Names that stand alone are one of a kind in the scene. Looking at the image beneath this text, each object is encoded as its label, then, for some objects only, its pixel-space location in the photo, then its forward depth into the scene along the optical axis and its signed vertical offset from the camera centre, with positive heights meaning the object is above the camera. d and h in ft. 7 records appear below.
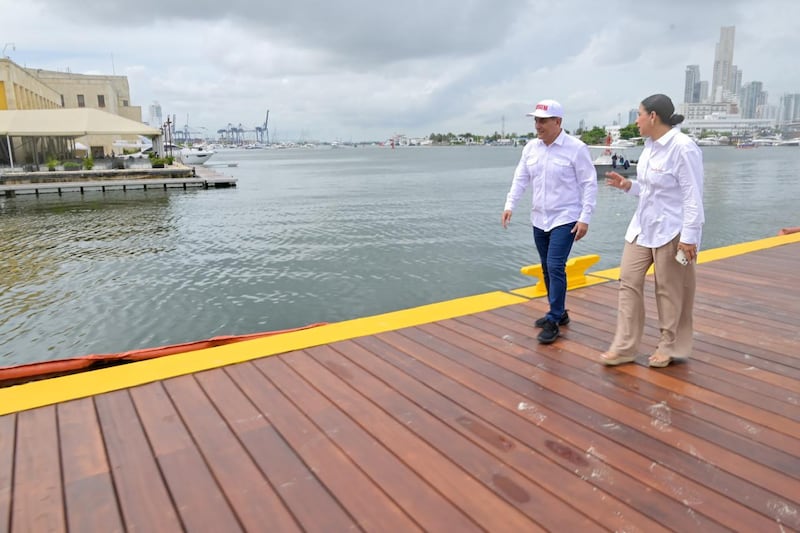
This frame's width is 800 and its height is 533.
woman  10.64 -1.64
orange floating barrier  11.25 -4.40
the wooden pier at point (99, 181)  100.53 -3.99
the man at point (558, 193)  13.08 -0.95
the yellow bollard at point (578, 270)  18.03 -3.87
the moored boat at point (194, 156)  196.44 +1.30
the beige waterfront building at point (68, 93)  140.87 +25.54
